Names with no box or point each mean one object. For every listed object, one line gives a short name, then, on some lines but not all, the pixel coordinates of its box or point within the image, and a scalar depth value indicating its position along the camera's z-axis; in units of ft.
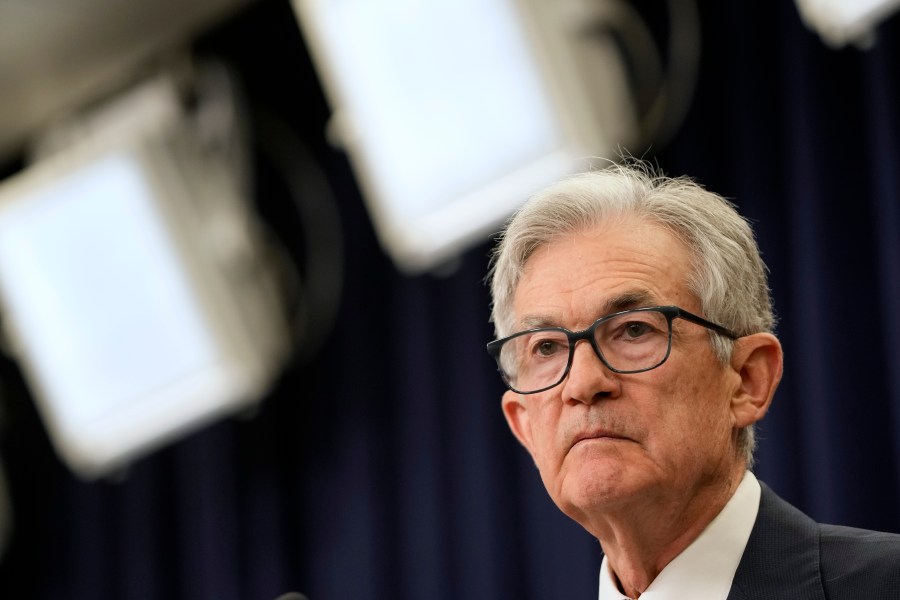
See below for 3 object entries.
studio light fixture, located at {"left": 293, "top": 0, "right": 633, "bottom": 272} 17.47
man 9.47
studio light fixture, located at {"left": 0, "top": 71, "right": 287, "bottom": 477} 21.38
